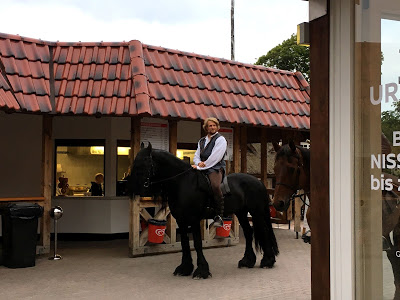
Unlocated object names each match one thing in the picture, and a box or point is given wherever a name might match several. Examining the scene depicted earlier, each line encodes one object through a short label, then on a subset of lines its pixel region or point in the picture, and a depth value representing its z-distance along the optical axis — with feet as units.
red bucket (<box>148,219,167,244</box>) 35.63
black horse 27.86
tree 129.49
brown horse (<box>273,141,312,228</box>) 24.25
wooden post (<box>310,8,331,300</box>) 14.01
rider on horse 28.78
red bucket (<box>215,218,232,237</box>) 39.58
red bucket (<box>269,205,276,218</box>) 50.57
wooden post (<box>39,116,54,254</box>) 34.96
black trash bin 31.76
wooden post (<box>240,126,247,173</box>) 43.34
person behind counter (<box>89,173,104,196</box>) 43.55
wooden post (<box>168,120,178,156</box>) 37.50
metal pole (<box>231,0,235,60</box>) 103.38
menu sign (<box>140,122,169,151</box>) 36.55
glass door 12.49
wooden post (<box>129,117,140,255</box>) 35.09
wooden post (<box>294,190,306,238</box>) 46.29
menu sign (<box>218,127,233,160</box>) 40.86
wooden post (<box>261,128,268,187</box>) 46.98
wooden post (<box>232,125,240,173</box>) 40.99
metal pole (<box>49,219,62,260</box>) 34.50
